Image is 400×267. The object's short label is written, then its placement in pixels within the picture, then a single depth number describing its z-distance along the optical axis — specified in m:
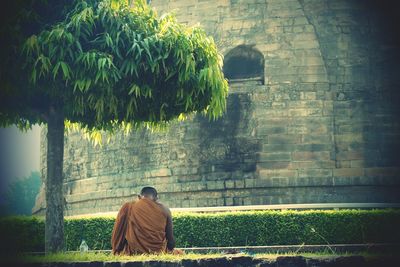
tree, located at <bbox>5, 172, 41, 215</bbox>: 52.79
